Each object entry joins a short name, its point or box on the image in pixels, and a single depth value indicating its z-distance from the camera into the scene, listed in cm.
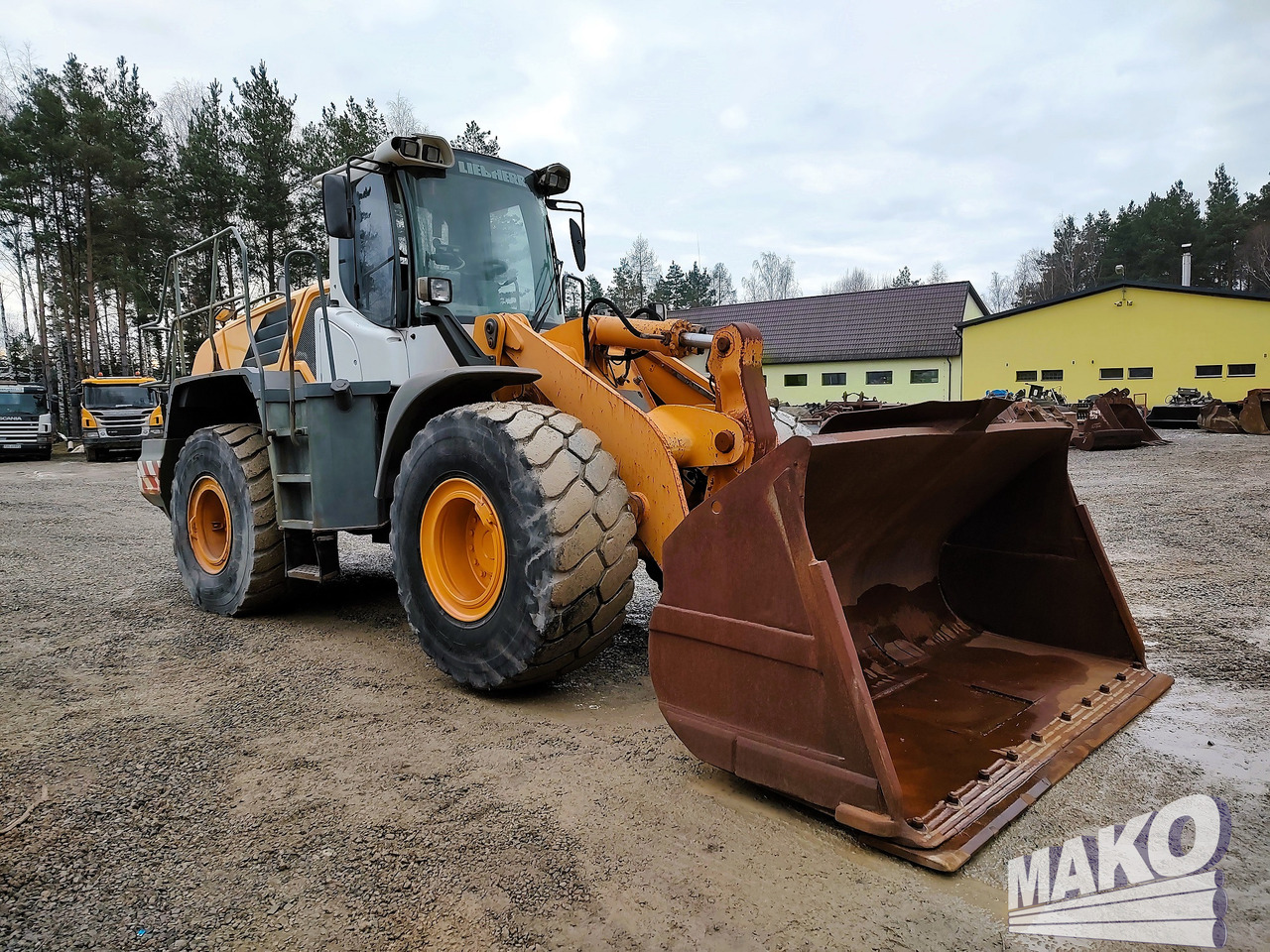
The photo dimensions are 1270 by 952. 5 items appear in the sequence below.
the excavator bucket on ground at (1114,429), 1588
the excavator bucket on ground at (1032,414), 1459
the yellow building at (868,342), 3403
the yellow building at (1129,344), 2739
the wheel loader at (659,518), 234
